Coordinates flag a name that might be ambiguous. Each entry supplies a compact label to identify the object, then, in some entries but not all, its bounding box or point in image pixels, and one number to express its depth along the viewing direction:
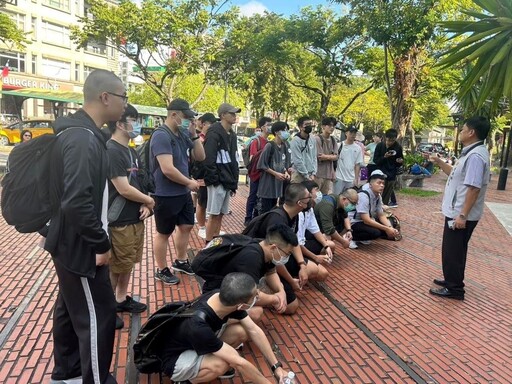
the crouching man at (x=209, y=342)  2.47
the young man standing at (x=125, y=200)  3.27
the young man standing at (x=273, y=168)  6.18
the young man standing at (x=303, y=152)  6.77
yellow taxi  22.11
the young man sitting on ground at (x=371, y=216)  6.04
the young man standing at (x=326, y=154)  7.28
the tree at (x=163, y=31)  17.45
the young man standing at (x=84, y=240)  2.08
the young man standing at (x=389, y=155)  8.31
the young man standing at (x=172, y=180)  3.98
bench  13.71
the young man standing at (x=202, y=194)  6.02
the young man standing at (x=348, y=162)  7.59
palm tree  6.14
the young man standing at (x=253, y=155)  6.53
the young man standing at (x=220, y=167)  5.16
